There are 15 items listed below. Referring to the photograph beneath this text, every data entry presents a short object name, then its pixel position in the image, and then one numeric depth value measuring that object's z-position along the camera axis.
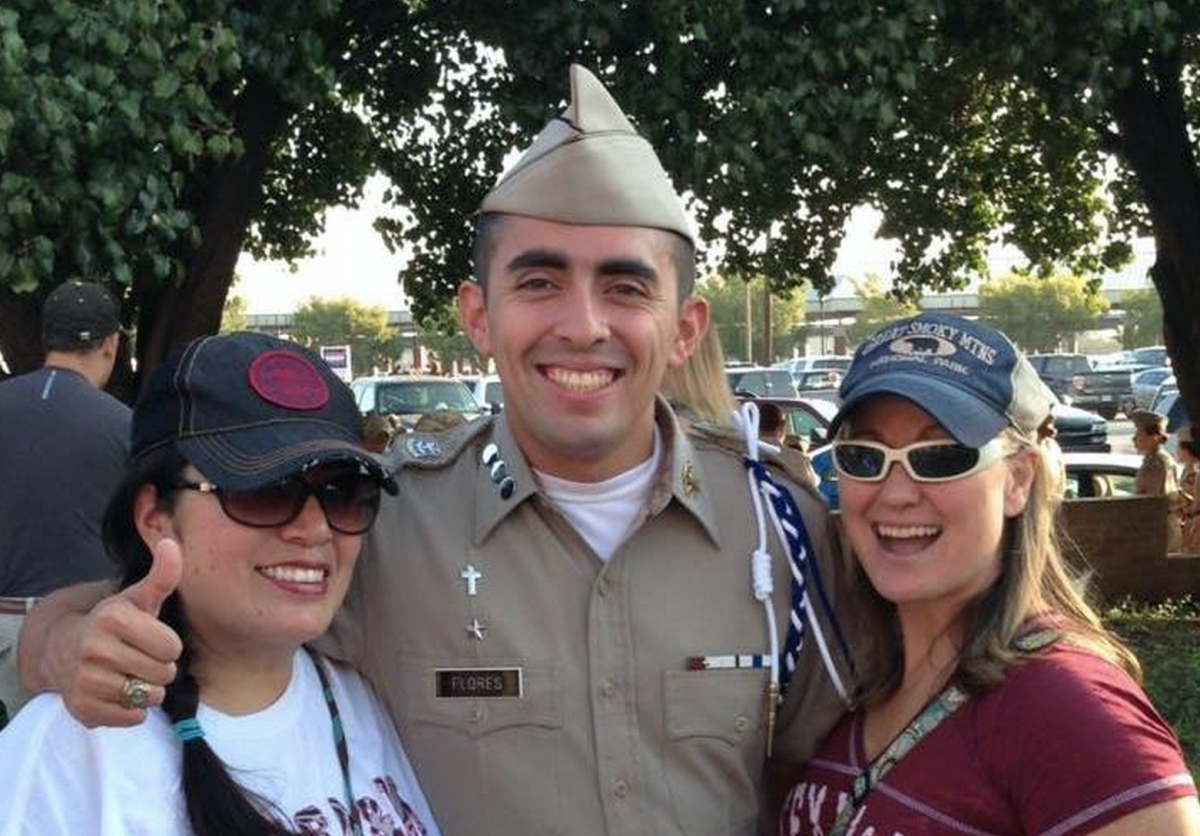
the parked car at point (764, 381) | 25.48
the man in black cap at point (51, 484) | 5.19
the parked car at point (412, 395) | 18.00
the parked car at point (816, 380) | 33.94
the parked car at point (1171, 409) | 17.19
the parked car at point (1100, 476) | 11.81
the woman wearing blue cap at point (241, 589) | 1.84
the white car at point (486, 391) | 21.40
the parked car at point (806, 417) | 16.35
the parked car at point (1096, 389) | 36.94
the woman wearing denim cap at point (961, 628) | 1.93
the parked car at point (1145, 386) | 33.41
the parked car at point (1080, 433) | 24.77
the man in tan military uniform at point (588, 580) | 2.33
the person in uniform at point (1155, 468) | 11.39
